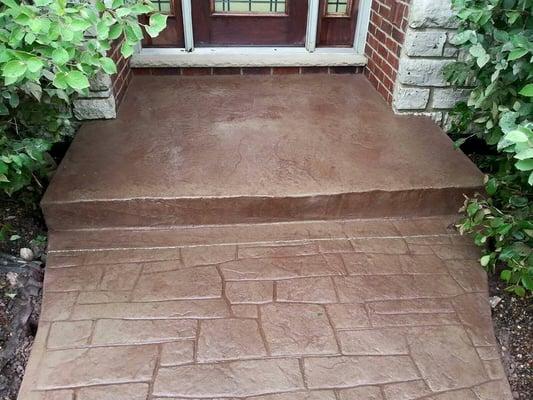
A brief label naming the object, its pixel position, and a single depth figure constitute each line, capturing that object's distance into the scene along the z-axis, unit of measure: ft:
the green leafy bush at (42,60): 4.93
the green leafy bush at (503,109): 5.84
